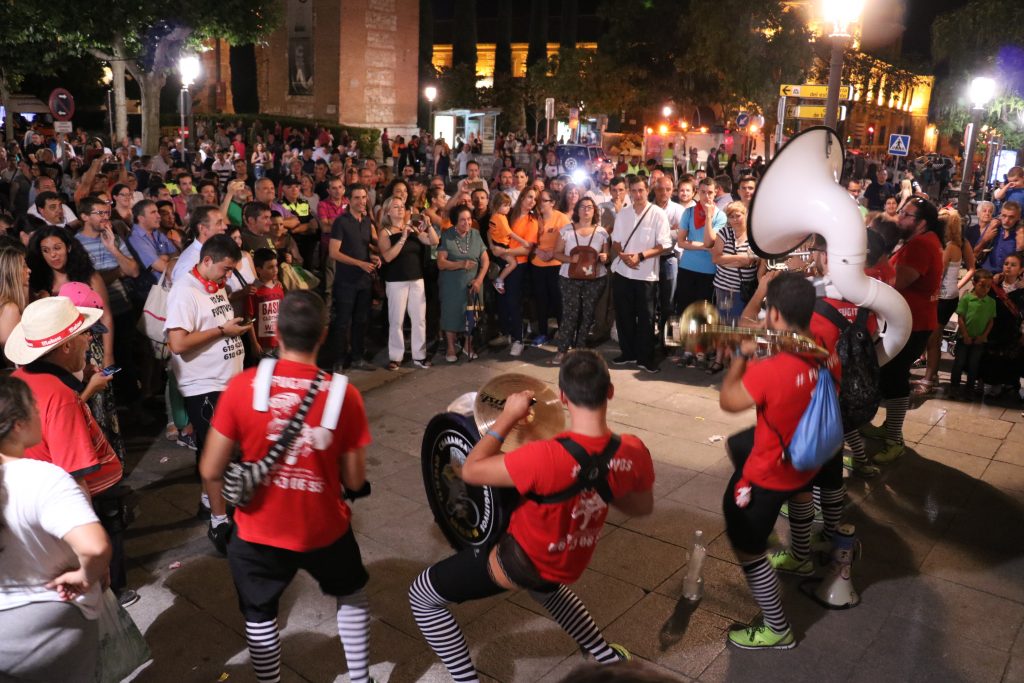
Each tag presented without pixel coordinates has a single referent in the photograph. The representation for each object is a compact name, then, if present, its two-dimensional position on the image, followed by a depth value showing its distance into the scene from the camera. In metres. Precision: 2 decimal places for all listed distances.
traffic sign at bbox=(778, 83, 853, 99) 15.15
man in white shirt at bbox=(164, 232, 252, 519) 4.77
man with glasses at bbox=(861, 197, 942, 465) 6.01
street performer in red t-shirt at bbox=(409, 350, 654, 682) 2.82
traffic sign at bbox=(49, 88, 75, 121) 15.56
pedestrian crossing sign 19.53
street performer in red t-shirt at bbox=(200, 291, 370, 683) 2.96
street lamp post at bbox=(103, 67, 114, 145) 41.12
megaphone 4.25
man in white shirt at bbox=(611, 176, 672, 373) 8.46
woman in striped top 7.93
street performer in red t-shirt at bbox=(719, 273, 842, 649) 3.53
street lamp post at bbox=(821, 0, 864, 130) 8.26
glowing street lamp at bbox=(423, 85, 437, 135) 35.05
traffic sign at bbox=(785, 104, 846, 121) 13.23
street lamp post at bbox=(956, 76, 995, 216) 13.90
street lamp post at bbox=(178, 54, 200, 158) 19.22
